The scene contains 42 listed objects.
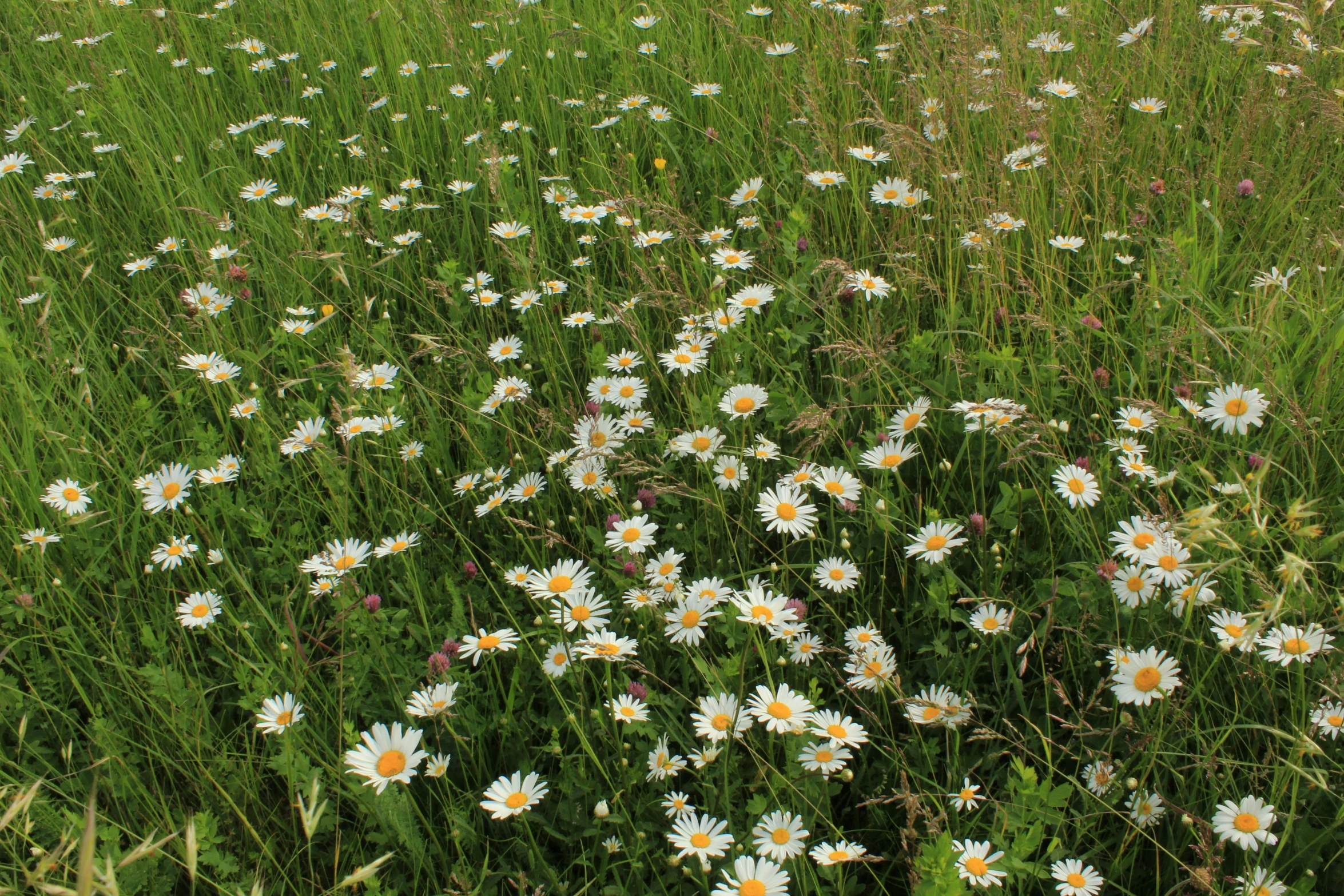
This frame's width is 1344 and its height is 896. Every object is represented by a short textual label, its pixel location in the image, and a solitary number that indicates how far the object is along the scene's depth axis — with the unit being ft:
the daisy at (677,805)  4.46
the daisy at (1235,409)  5.48
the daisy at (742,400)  6.43
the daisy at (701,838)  4.12
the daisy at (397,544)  6.12
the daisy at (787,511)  5.67
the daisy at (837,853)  4.05
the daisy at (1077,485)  5.36
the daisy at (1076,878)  4.13
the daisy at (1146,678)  4.46
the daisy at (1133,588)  4.90
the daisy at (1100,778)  4.41
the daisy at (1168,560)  4.80
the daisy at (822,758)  4.60
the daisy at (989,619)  5.17
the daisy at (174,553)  6.23
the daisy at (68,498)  6.90
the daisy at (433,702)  4.70
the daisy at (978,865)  3.90
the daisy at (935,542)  5.29
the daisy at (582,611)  5.30
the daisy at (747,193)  8.82
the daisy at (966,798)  4.37
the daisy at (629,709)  4.58
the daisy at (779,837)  4.10
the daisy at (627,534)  5.70
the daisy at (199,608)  5.89
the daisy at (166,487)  6.78
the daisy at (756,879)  3.99
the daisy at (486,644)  5.23
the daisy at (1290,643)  4.27
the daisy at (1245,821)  4.05
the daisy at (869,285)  7.32
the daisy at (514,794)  4.44
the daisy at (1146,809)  4.24
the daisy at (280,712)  4.97
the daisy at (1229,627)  4.66
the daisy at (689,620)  5.04
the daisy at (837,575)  5.43
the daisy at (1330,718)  4.28
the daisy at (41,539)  6.36
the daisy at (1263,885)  3.72
